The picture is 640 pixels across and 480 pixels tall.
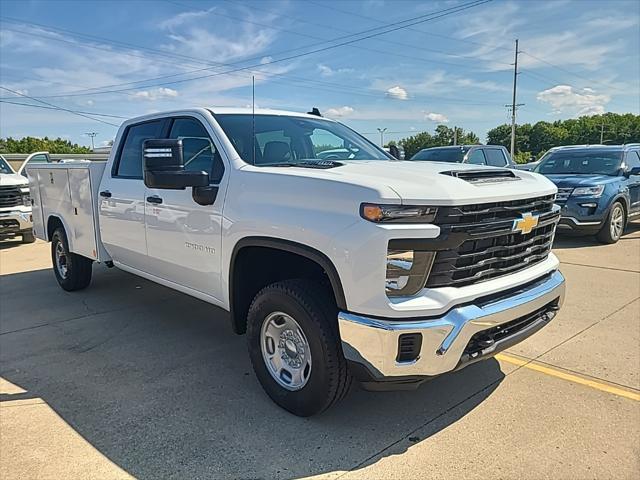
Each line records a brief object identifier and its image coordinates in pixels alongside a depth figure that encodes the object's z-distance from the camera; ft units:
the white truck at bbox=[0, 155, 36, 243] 32.94
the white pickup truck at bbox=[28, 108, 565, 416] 8.55
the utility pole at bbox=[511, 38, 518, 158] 195.48
